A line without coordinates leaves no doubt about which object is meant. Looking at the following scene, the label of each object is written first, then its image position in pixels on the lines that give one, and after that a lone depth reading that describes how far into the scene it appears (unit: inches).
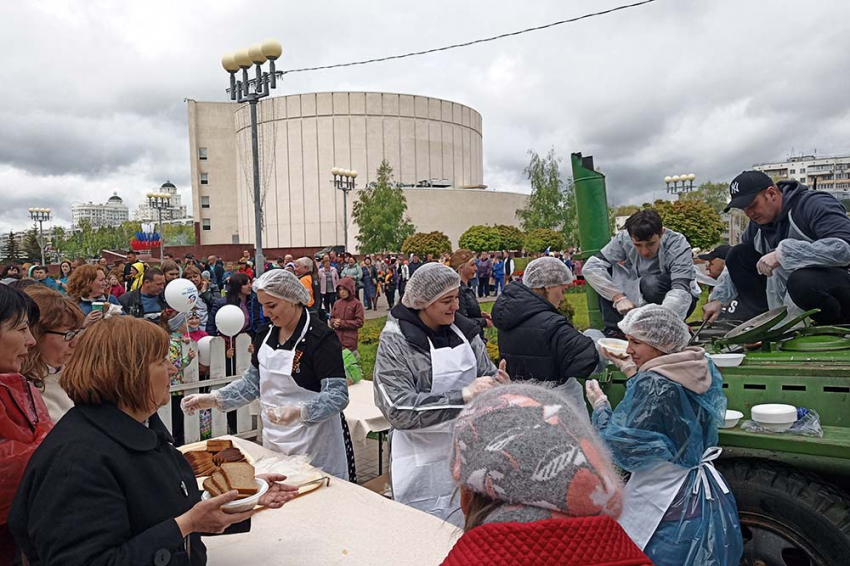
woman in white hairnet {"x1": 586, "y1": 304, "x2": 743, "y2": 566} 103.7
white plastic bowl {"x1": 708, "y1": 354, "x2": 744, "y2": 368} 138.4
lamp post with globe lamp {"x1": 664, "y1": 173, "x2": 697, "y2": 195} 1530.5
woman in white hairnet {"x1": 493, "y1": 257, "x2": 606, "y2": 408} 152.7
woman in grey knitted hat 42.4
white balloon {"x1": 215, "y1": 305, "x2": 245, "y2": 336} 225.1
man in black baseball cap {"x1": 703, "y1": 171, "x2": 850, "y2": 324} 145.2
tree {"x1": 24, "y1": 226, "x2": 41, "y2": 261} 2696.9
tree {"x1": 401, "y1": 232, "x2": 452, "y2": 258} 1424.7
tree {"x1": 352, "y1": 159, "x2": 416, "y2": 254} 1464.1
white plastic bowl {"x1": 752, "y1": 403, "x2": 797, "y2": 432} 116.7
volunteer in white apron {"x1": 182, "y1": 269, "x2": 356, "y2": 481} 142.9
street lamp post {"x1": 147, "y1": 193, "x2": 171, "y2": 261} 1475.1
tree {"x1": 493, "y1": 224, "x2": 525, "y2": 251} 1780.3
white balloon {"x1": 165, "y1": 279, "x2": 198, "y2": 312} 236.2
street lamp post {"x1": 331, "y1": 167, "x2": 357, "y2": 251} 1208.4
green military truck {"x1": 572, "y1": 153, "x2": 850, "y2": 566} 108.8
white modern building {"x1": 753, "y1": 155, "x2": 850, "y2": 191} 4527.6
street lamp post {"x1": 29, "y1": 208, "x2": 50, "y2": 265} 1548.1
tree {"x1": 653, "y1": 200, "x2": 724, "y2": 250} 1161.4
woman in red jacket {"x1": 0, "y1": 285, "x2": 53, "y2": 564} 79.5
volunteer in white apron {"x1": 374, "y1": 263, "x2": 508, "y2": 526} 130.3
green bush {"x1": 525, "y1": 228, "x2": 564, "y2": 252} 1533.0
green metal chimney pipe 204.5
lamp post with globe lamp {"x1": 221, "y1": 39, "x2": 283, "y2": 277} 420.2
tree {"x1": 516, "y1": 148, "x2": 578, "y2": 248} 1608.0
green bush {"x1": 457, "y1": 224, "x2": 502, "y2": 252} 1766.7
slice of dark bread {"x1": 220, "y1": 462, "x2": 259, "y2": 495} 92.2
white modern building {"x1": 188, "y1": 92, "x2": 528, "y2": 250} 2385.6
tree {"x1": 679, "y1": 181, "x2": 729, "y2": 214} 2642.2
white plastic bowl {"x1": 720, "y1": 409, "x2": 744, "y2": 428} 124.1
